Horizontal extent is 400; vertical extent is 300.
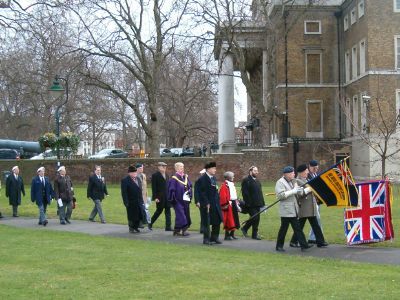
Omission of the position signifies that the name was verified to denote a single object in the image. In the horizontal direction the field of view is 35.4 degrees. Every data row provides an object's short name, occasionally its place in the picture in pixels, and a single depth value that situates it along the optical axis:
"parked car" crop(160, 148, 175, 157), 58.51
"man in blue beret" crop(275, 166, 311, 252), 12.62
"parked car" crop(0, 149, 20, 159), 53.58
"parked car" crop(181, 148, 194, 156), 57.94
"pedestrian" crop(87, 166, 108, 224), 18.73
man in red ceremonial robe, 14.91
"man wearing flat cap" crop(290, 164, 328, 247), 13.04
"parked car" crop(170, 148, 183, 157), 58.31
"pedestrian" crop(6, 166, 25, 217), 21.72
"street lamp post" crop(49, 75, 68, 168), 25.39
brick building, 43.31
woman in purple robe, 15.55
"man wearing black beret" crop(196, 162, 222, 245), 14.12
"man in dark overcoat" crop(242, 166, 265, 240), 15.32
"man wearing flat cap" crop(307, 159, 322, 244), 13.86
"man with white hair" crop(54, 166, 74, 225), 18.81
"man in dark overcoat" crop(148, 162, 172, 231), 16.75
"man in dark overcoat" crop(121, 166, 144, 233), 16.39
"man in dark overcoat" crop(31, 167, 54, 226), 18.70
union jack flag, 13.23
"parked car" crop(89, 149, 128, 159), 57.36
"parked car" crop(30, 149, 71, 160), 40.68
